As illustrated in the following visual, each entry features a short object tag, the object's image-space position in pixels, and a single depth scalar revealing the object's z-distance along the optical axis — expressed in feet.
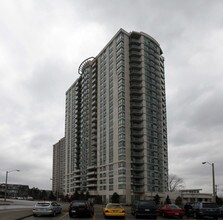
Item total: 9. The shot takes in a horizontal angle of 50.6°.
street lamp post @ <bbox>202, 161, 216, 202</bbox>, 108.35
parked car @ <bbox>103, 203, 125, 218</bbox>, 67.94
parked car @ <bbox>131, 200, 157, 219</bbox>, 68.75
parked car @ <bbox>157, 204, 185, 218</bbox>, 75.58
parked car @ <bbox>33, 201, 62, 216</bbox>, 68.19
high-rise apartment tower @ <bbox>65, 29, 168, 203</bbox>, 266.27
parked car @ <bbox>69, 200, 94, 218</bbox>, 67.00
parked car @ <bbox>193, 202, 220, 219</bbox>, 71.18
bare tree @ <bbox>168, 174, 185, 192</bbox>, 336.00
